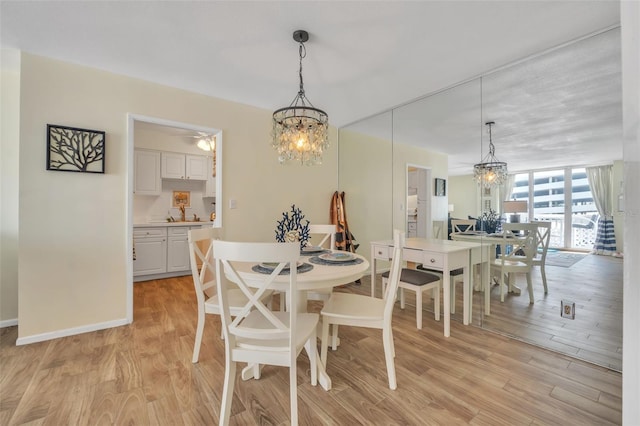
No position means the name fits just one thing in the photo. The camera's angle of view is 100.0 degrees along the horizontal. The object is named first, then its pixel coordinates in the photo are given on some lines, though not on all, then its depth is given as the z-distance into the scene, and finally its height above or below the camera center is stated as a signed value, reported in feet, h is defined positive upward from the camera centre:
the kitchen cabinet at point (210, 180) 16.80 +2.07
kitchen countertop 13.52 -0.59
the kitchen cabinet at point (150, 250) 13.44 -1.94
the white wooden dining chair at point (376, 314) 5.55 -2.13
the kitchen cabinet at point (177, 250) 14.32 -1.99
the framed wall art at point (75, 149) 7.72 +1.87
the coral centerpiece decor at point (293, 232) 7.31 -0.51
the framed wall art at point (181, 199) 16.52 +0.88
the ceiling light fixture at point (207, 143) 14.02 +3.72
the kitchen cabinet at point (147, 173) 14.62 +2.23
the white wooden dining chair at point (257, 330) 4.01 -1.93
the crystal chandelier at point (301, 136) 6.98 +2.05
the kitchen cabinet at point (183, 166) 15.50 +2.80
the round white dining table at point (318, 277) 4.90 -1.19
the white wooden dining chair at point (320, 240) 7.28 -1.31
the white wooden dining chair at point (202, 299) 6.43 -2.16
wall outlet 7.02 -2.49
